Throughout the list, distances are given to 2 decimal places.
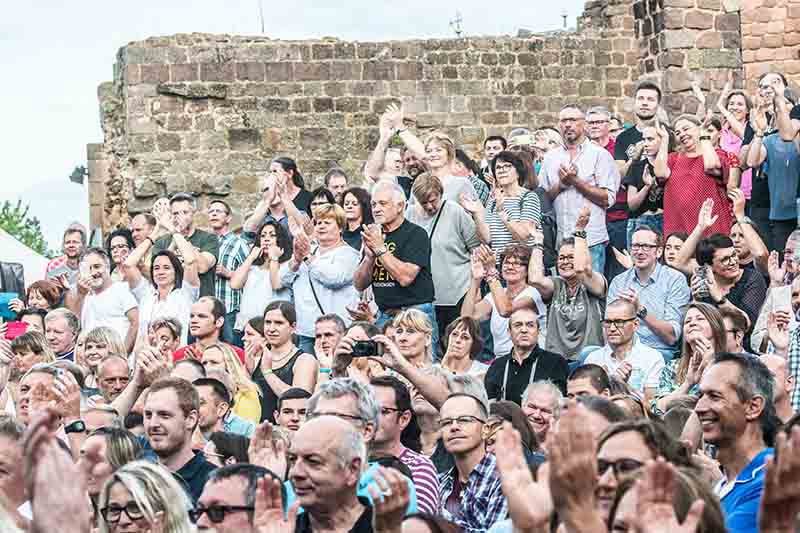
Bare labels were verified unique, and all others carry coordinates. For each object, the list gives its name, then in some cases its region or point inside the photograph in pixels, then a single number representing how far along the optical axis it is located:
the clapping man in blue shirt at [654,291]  10.99
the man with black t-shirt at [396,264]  11.48
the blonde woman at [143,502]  5.71
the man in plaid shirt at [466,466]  7.30
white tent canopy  21.52
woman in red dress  12.92
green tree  61.22
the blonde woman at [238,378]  9.98
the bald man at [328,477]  5.81
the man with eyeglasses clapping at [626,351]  10.04
